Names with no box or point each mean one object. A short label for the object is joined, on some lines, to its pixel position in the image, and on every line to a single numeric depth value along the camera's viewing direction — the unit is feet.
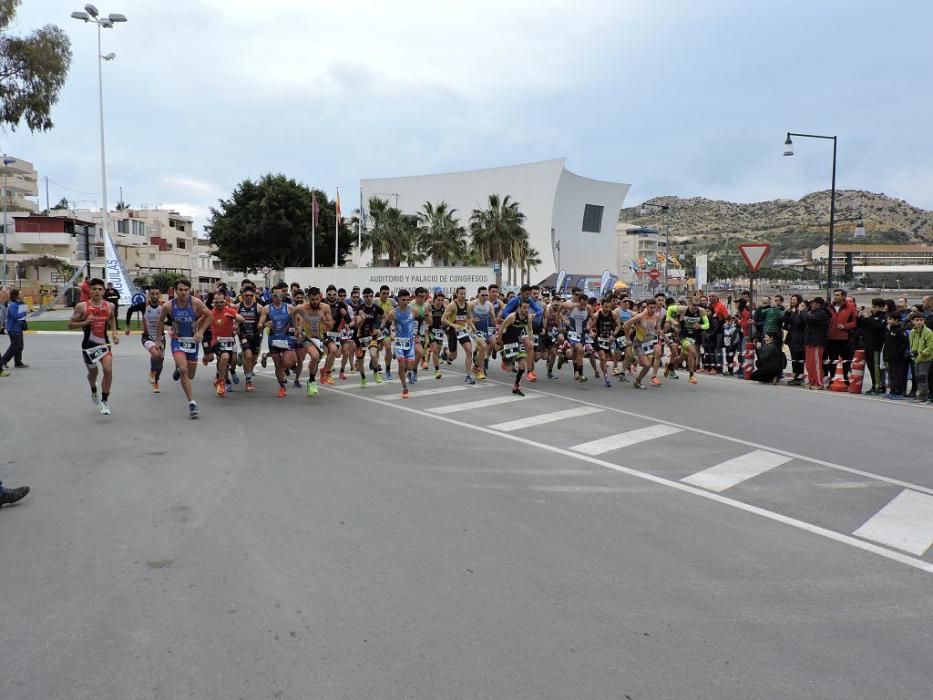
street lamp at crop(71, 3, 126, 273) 97.76
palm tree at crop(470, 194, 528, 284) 222.48
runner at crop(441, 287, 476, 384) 47.44
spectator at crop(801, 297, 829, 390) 48.44
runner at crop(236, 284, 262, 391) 42.68
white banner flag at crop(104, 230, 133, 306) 93.15
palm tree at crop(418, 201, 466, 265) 222.89
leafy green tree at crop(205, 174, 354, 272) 196.34
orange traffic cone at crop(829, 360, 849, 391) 47.52
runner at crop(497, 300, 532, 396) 42.57
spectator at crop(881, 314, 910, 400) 43.68
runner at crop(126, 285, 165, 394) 39.19
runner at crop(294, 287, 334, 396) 41.24
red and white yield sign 53.01
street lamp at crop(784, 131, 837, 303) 81.46
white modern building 305.94
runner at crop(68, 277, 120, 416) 33.40
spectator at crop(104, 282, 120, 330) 65.15
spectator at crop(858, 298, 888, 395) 45.60
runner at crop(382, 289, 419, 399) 42.22
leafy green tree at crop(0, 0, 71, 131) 83.35
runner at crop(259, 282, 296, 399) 41.27
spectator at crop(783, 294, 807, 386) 50.21
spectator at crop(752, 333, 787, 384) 50.72
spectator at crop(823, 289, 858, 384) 48.21
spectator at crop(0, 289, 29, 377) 50.98
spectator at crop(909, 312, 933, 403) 41.34
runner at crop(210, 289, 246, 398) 40.88
